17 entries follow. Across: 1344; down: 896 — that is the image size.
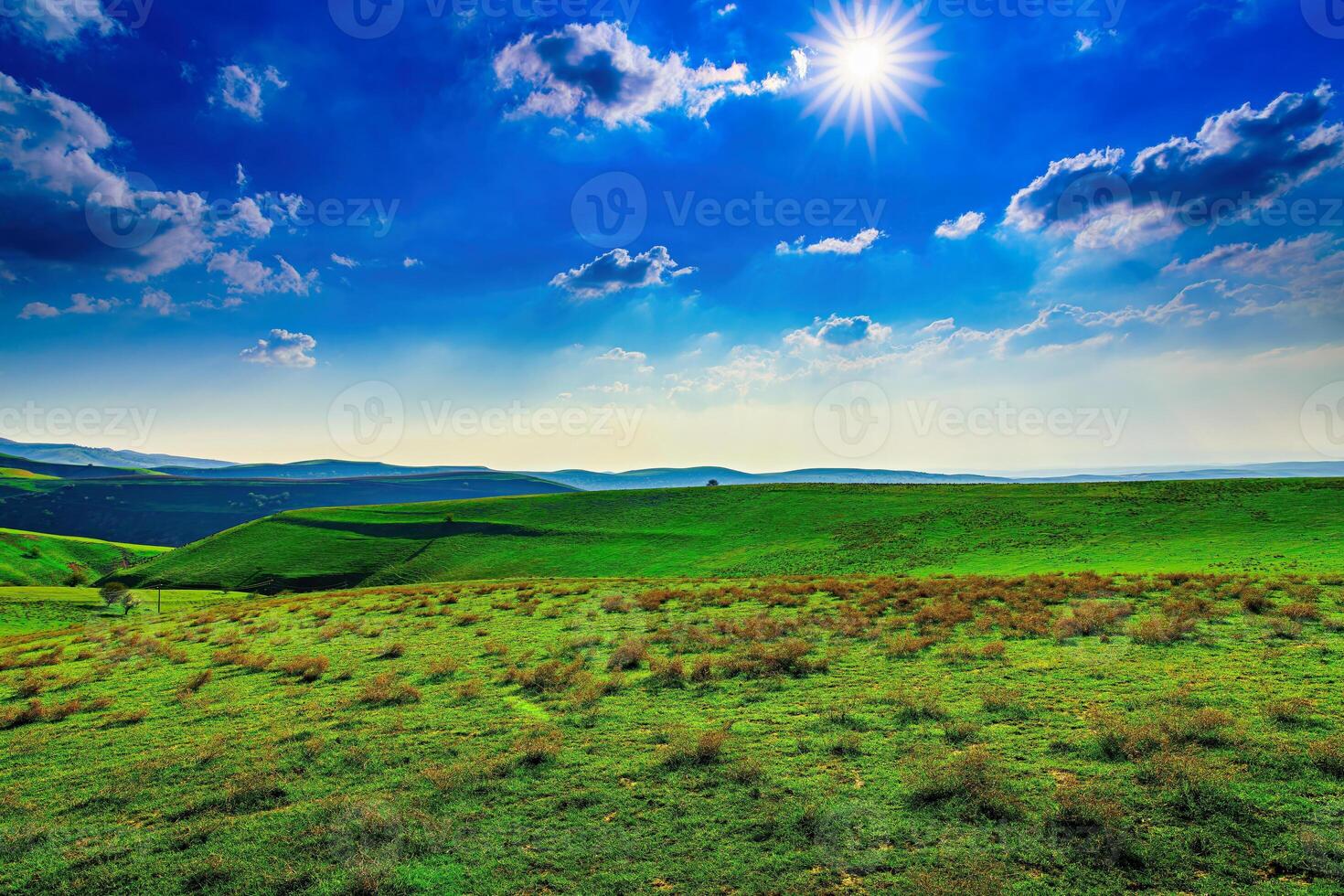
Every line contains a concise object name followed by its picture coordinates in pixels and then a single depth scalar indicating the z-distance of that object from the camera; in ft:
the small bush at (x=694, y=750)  31.68
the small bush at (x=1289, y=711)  30.96
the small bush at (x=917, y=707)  36.11
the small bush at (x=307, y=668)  52.31
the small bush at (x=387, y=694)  44.09
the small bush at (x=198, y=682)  49.81
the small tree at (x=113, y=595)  128.71
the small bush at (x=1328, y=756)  25.71
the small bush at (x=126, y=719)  41.78
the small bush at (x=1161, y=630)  49.62
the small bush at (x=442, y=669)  51.13
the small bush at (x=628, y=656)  52.26
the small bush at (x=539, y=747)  32.48
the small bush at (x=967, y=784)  25.02
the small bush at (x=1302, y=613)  53.72
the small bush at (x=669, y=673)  46.80
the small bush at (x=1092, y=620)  54.70
